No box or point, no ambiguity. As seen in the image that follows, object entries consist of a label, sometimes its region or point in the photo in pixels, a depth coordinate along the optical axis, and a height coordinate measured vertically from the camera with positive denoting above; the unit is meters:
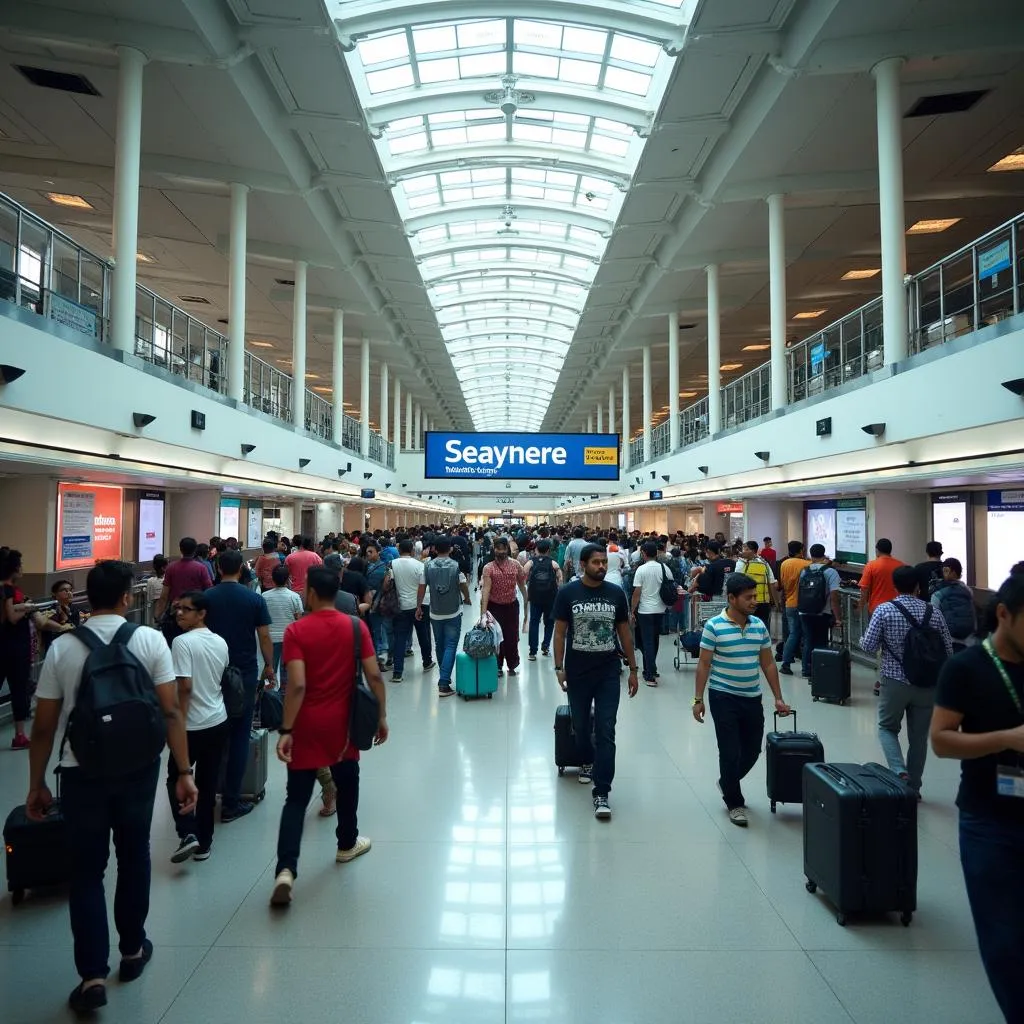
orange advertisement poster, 10.75 +0.11
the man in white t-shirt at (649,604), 9.11 -0.94
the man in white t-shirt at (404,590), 8.78 -0.74
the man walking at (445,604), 8.16 -0.86
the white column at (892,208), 9.22 +4.47
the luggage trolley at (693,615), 9.99 -1.33
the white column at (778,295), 13.18 +4.49
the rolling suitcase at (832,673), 7.72 -1.56
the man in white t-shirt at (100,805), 2.77 -1.11
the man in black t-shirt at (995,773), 2.20 -0.76
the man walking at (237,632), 4.61 -0.67
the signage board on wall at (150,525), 13.45 +0.11
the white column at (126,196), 9.14 +4.54
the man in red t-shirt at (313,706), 3.55 -0.91
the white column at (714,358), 17.33 +4.49
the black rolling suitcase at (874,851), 3.35 -1.52
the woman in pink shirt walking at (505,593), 8.38 -0.74
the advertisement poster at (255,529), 17.75 +0.05
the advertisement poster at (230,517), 15.93 +0.32
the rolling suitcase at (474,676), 7.88 -1.63
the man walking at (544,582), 9.41 -0.68
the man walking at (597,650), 4.71 -0.81
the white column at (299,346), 17.17 +4.61
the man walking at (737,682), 4.50 -0.97
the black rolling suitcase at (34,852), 3.50 -1.62
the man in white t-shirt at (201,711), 3.95 -1.03
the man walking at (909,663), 4.80 -0.90
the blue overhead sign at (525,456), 18.42 +1.98
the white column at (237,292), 13.09 +4.48
